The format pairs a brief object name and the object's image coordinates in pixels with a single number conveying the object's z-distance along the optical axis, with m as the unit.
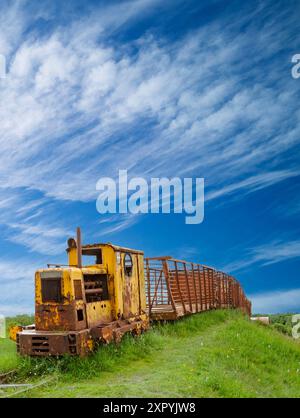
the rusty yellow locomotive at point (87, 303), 10.35
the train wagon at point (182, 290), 16.53
